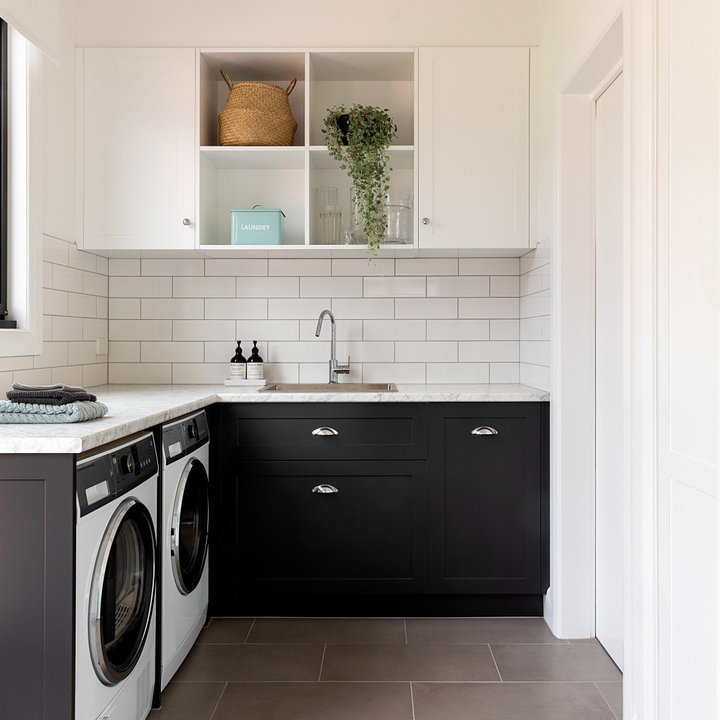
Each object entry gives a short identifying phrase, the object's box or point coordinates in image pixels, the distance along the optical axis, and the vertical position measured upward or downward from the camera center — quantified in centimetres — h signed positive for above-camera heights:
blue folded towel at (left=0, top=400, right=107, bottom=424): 179 -17
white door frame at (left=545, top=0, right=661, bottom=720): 177 -4
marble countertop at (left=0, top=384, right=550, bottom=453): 151 -20
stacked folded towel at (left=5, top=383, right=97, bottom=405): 184 -13
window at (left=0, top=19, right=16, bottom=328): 251 +64
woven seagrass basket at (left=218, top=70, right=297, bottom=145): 303 +103
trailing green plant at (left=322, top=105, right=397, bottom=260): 298 +86
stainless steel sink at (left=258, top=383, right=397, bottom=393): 327 -19
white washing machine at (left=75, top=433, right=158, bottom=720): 156 -60
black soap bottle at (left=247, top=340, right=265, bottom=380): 325 -9
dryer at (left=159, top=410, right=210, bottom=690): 218 -66
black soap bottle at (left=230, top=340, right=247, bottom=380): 326 -9
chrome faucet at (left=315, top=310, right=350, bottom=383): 328 -8
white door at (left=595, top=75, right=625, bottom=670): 248 -10
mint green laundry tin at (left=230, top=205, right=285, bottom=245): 305 +54
